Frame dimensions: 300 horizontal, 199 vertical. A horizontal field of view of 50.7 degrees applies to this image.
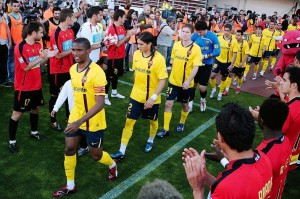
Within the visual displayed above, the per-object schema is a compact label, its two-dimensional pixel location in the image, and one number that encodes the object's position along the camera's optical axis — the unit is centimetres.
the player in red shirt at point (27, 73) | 571
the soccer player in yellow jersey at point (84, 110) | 446
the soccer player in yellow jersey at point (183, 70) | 668
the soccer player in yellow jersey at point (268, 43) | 1288
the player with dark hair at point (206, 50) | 824
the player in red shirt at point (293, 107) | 404
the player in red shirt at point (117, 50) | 841
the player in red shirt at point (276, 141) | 318
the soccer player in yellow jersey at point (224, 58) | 950
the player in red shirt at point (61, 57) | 673
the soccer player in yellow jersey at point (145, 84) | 564
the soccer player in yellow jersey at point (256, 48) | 1219
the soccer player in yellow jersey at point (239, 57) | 1003
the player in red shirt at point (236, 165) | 231
